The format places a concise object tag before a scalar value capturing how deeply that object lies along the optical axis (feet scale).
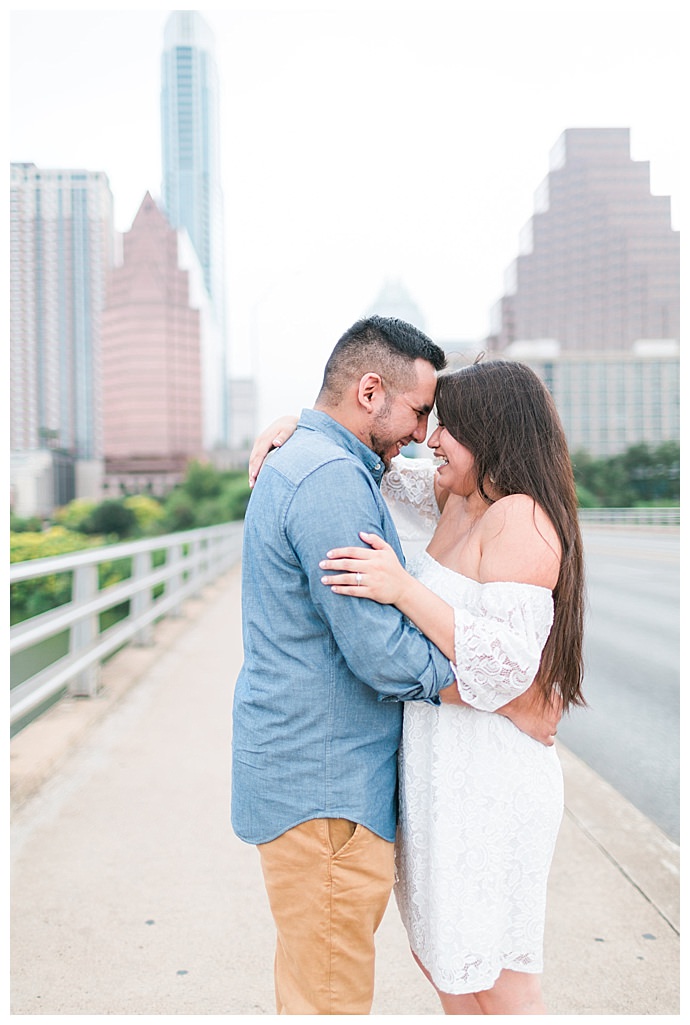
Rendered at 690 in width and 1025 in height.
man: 5.49
